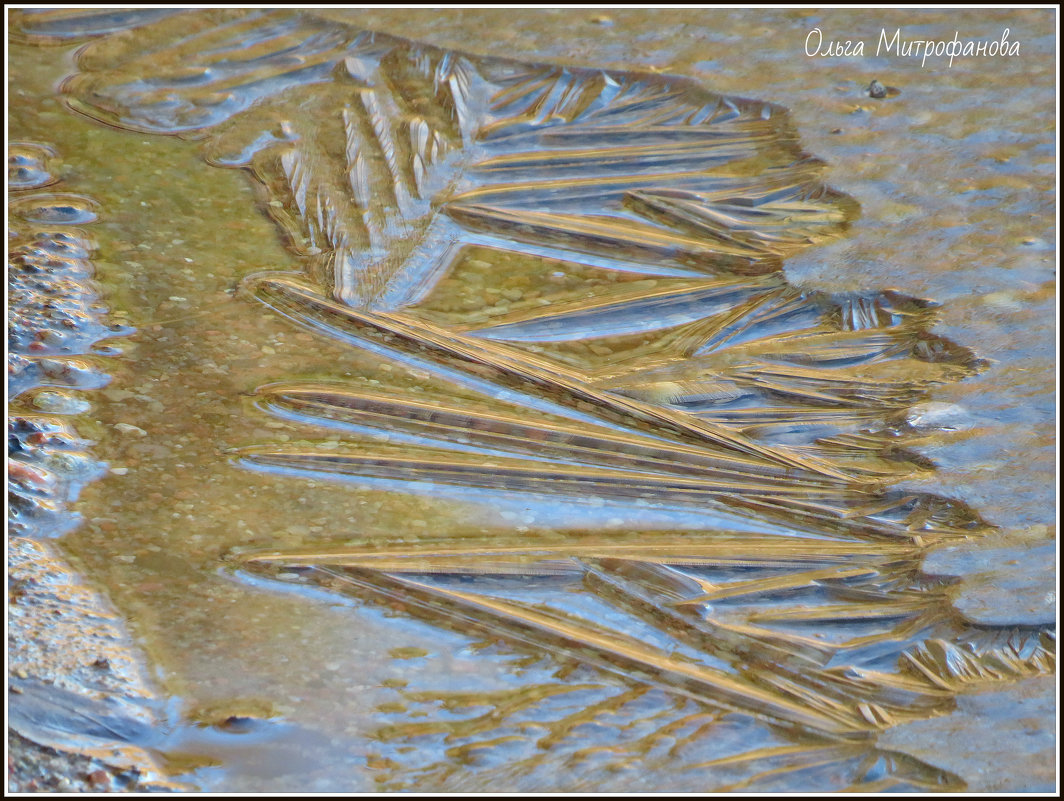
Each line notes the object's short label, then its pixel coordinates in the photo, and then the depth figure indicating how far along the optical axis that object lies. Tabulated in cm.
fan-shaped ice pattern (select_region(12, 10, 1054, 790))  461
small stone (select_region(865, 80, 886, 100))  483
